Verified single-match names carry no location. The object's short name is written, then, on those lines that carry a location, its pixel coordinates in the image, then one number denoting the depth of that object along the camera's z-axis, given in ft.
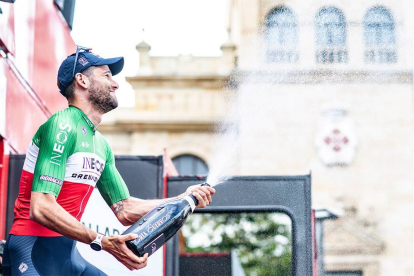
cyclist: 20.74
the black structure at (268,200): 38.85
